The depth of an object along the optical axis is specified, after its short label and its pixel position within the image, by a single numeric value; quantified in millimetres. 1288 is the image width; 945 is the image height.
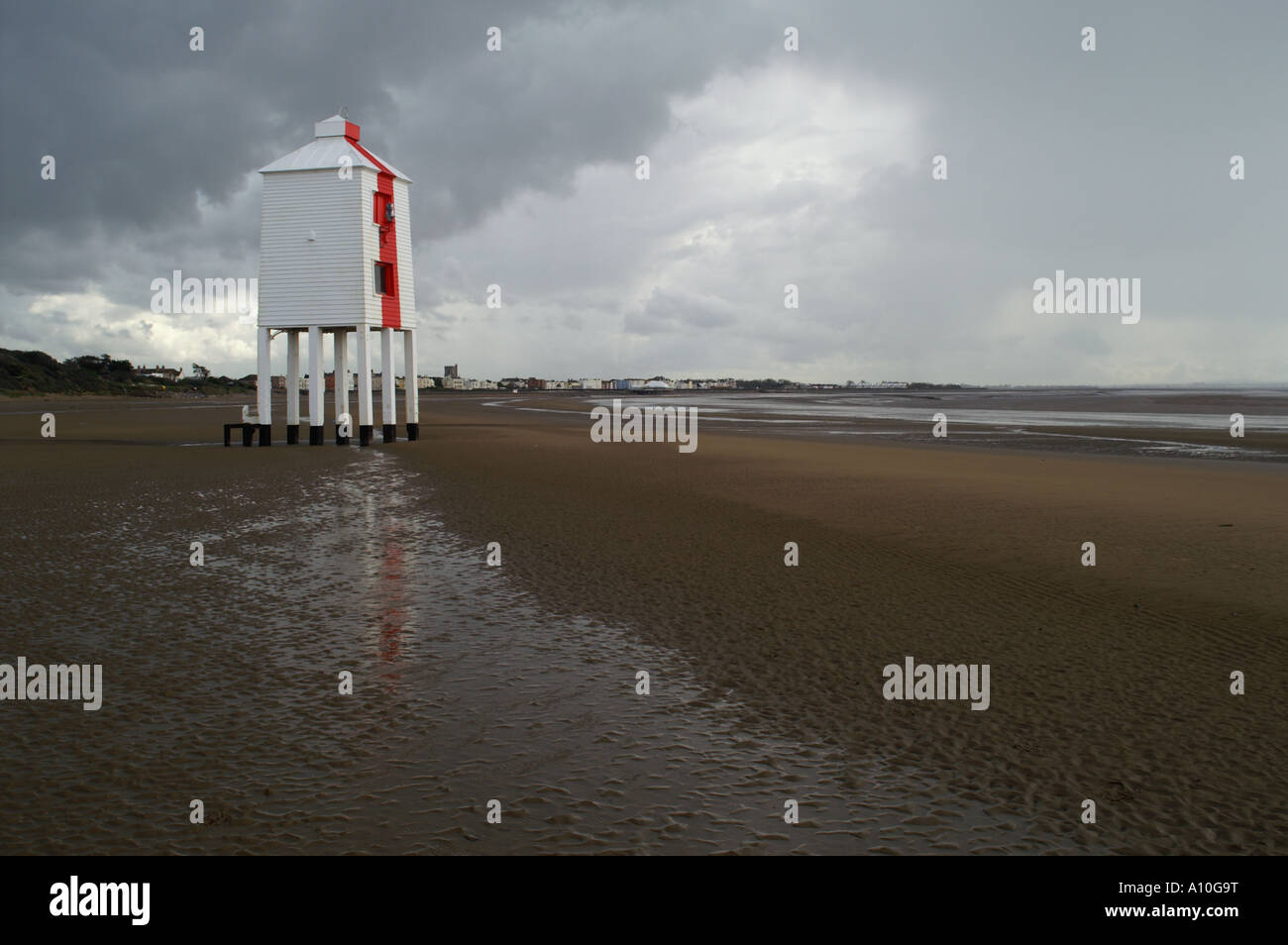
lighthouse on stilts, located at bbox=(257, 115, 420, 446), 30797
